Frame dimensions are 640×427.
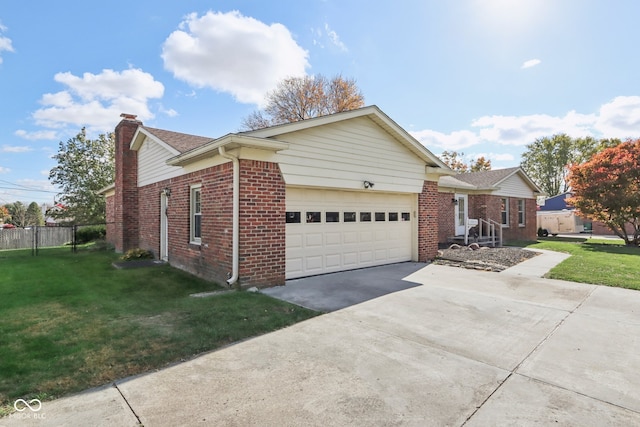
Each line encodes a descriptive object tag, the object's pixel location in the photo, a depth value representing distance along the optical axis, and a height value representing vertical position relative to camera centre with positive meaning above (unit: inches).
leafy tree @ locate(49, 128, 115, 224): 990.4 +123.7
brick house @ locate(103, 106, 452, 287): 268.2 +17.8
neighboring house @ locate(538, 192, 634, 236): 1209.4 -41.4
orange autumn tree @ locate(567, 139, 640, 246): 619.8 +54.0
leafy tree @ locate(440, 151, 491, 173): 1590.8 +256.2
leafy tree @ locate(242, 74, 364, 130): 1182.5 +439.3
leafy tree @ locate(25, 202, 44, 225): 2181.3 +15.2
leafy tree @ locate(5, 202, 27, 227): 2172.0 +32.4
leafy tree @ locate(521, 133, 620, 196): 1600.6 +300.0
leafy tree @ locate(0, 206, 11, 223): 2143.2 +16.1
